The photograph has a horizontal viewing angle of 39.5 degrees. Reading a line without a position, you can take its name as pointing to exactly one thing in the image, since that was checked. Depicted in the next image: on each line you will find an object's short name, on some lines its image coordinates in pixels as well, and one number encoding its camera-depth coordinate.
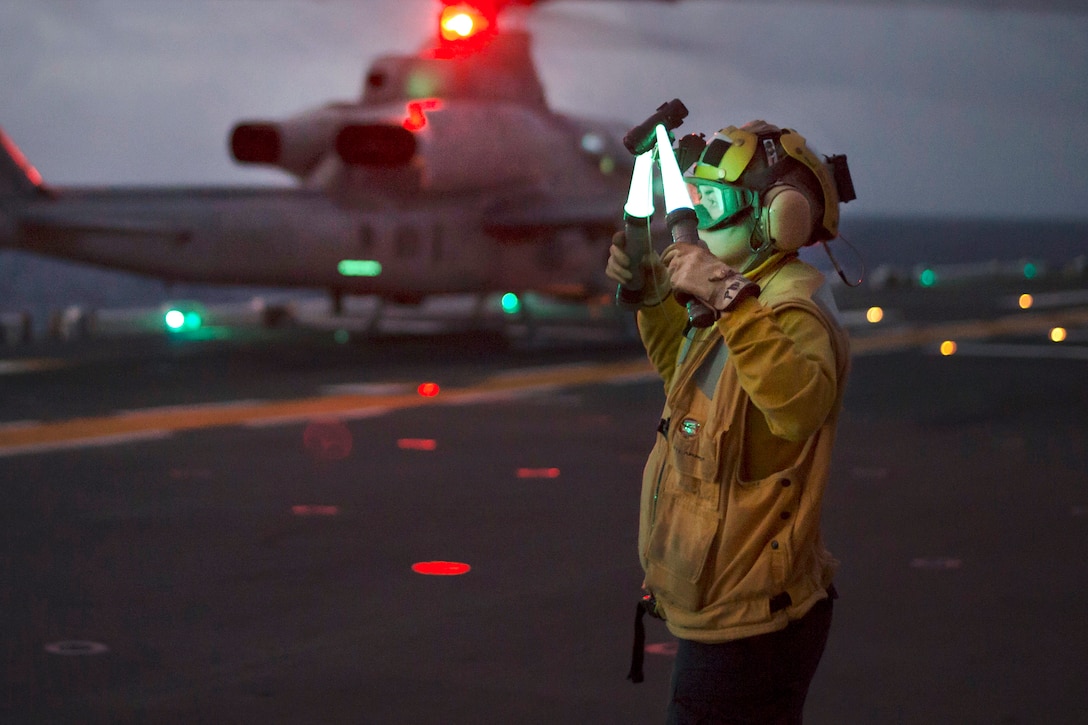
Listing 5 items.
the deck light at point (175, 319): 22.65
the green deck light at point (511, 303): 25.00
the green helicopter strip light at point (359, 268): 20.77
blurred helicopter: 19.72
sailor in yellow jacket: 3.22
